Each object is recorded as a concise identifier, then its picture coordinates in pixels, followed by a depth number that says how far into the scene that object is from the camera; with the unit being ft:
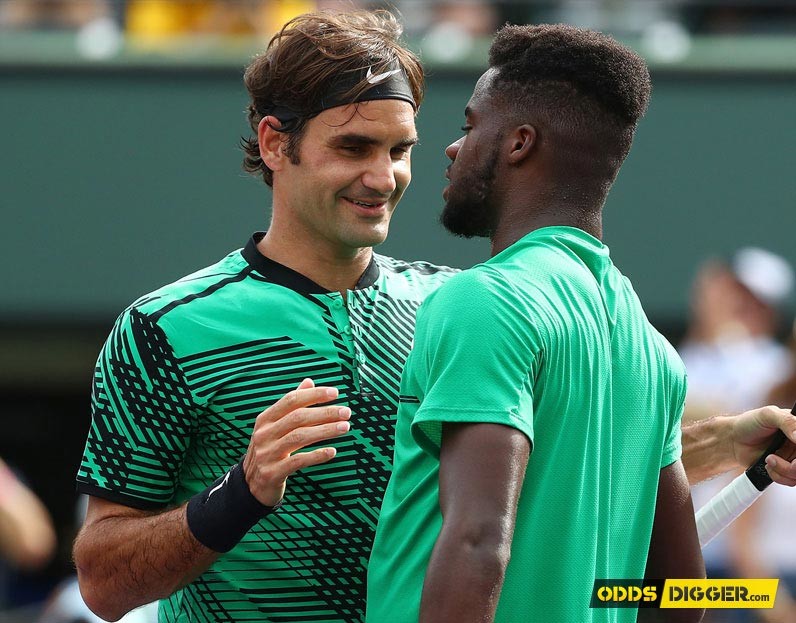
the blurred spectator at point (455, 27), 54.13
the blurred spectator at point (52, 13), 55.83
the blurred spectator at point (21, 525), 30.42
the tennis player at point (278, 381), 18.81
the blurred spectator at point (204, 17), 54.60
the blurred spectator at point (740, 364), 37.40
